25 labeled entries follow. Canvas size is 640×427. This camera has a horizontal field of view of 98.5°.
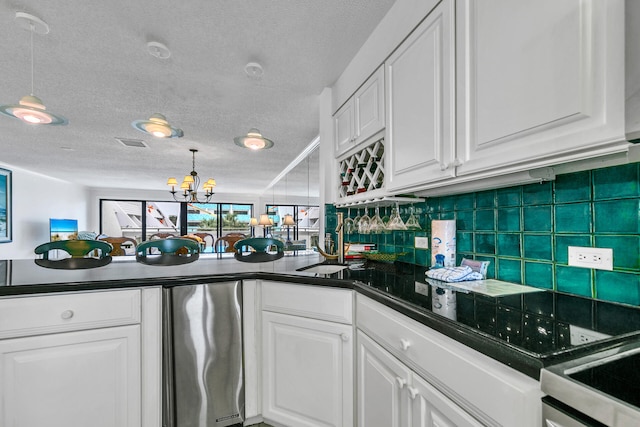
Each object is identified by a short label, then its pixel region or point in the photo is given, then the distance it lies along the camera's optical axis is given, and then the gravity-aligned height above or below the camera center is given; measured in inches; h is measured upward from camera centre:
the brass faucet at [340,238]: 79.2 -6.9
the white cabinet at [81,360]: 49.0 -27.4
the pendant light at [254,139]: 81.4 +24.1
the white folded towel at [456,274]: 47.9 -10.7
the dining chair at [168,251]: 71.0 -10.1
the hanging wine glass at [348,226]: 84.7 -3.5
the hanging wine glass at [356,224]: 81.9 -2.9
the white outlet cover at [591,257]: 35.1 -5.8
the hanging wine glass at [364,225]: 73.0 -2.9
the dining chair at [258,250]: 80.3 -11.3
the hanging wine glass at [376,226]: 70.1 -3.0
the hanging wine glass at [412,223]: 64.6 -2.1
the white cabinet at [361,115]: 64.6 +26.5
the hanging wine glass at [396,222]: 65.6 -1.9
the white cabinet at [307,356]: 53.0 -29.0
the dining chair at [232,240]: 101.7 -14.8
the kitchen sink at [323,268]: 67.6 -14.0
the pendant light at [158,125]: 72.9 +25.8
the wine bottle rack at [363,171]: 68.5 +12.0
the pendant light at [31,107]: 60.4 +24.8
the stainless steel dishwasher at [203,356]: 57.3 -30.4
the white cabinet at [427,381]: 23.4 -18.2
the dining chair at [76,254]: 63.7 -9.7
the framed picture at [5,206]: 193.9 +6.5
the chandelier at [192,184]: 174.4 +20.6
